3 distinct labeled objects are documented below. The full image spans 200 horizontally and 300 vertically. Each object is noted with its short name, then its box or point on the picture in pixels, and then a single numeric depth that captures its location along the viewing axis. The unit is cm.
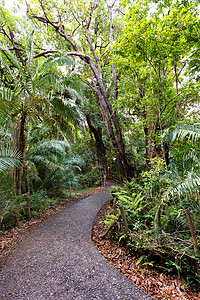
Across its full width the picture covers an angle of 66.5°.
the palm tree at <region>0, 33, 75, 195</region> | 370
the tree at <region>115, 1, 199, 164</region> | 309
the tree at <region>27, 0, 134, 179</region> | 552
